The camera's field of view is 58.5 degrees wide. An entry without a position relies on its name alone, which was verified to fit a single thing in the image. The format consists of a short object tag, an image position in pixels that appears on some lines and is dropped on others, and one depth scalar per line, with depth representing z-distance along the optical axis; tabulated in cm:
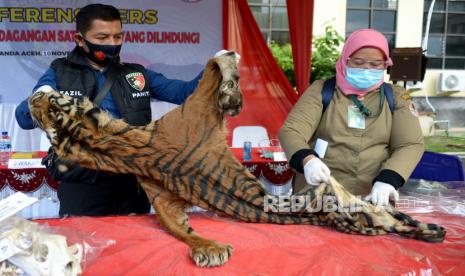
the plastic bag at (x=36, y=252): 95
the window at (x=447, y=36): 810
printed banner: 429
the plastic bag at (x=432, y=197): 155
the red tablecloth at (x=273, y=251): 110
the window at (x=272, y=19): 672
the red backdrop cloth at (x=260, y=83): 442
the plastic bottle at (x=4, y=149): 290
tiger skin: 125
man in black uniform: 149
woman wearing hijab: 145
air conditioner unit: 776
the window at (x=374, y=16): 777
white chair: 407
